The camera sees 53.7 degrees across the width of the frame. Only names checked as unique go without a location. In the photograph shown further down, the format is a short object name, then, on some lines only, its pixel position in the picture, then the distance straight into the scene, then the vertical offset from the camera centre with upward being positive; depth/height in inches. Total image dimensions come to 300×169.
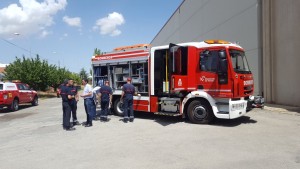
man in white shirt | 416.8 -17.1
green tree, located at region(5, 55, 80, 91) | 1307.8 +72.7
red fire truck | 383.6 +10.8
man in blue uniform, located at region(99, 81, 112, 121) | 454.6 -14.4
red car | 701.9 -15.4
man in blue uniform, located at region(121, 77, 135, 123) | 442.6 -14.2
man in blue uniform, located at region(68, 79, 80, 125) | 406.6 -12.7
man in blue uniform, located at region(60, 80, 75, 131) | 401.4 -23.0
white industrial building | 558.6 +99.5
